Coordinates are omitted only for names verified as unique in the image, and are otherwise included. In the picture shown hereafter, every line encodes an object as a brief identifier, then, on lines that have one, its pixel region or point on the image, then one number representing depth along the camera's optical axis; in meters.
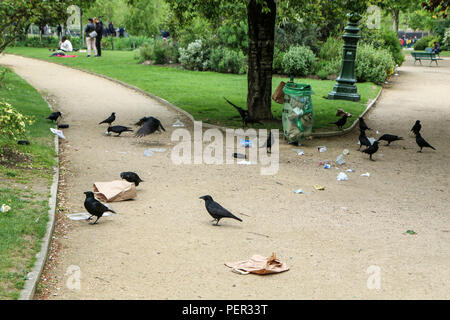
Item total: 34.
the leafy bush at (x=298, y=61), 27.14
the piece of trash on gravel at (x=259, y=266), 6.12
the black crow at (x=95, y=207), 7.41
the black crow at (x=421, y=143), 12.71
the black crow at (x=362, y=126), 14.15
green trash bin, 12.58
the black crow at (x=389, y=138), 13.03
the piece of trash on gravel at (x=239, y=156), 11.79
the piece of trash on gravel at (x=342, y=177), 10.46
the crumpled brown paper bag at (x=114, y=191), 8.52
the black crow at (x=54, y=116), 14.08
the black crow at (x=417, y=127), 13.81
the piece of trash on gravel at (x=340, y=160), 11.67
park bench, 39.19
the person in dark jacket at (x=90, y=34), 32.50
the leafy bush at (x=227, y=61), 28.53
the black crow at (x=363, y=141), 12.47
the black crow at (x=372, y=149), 11.83
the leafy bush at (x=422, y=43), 55.41
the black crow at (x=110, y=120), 13.80
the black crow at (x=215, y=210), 7.57
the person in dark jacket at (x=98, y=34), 33.53
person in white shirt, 36.59
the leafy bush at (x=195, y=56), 29.45
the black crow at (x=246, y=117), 14.39
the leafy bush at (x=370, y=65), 25.78
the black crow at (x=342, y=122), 14.62
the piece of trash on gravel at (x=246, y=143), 12.98
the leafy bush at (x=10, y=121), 9.51
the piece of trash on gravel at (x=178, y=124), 14.97
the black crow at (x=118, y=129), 13.04
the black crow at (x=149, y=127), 12.74
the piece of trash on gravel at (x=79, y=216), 7.77
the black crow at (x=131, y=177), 8.92
